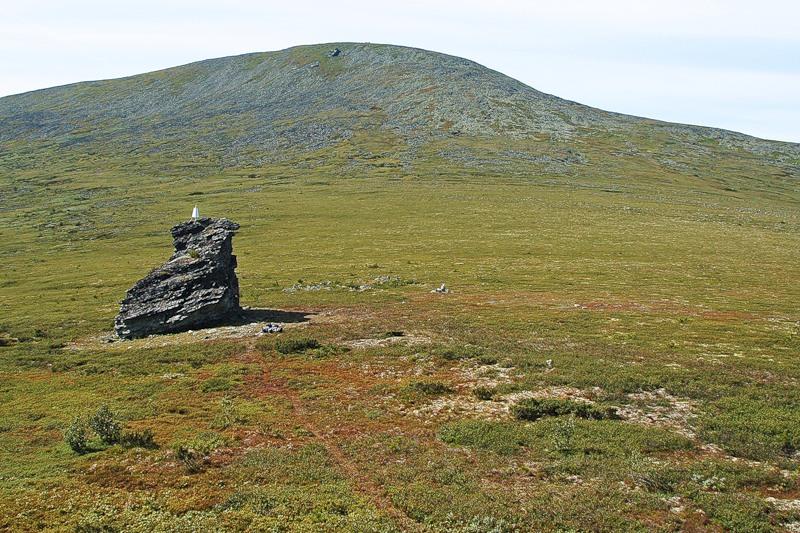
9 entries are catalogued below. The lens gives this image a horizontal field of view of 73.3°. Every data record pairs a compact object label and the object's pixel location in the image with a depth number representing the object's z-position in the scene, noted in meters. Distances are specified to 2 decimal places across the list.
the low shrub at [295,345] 43.00
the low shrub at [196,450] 24.66
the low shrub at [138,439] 26.74
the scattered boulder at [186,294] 50.44
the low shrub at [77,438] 26.41
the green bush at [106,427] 27.16
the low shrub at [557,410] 29.20
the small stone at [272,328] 48.66
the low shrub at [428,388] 33.31
